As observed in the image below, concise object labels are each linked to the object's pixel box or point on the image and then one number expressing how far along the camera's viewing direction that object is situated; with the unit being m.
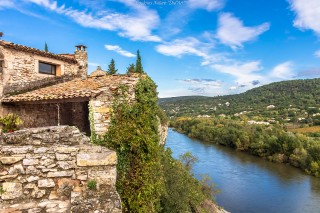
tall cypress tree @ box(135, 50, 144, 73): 27.44
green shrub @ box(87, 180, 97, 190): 4.38
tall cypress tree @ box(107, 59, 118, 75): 26.03
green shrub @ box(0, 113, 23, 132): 8.53
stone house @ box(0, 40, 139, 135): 6.55
